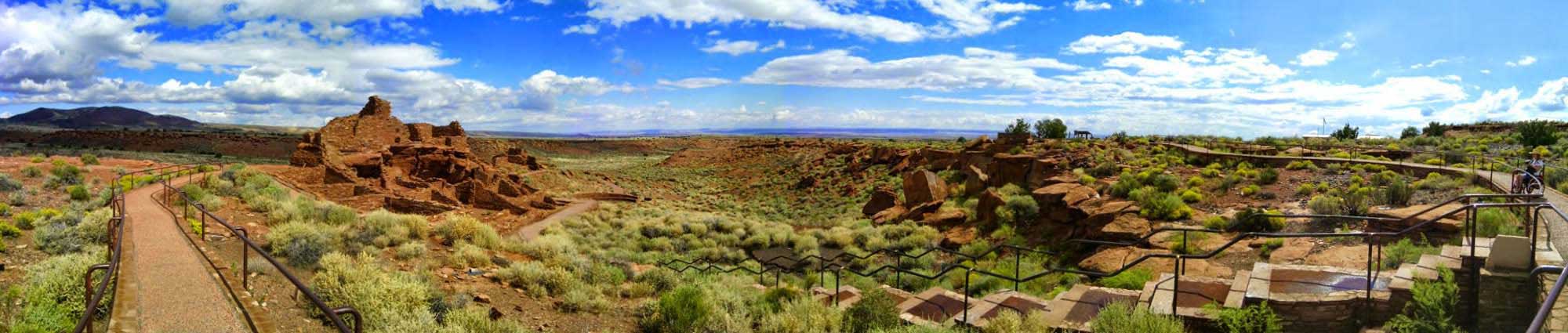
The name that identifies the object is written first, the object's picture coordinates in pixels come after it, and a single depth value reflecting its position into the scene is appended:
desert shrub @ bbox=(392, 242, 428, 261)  12.81
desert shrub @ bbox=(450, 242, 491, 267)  12.81
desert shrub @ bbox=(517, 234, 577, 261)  14.53
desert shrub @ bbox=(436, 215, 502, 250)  15.30
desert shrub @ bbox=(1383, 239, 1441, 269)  8.84
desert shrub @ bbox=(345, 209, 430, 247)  13.86
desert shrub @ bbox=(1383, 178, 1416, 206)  15.00
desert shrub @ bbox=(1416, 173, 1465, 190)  15.76
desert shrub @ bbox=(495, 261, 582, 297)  11.60
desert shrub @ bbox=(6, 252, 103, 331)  7.04
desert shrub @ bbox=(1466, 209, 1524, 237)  9.30
